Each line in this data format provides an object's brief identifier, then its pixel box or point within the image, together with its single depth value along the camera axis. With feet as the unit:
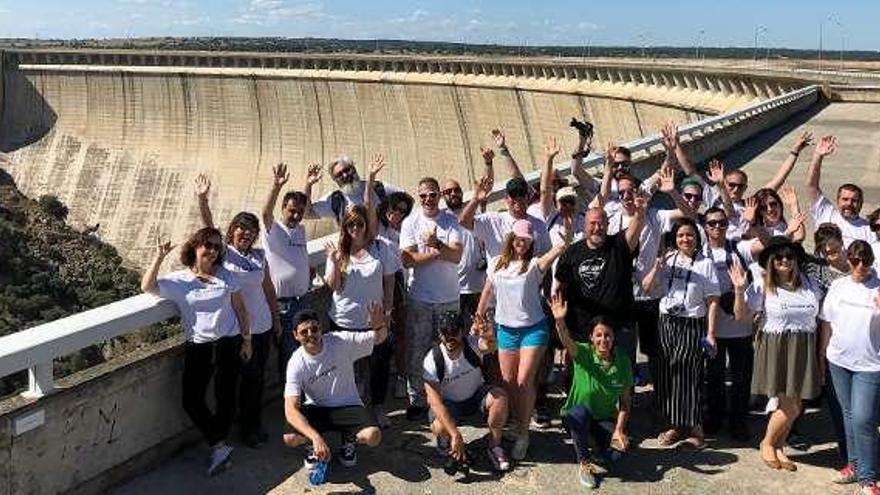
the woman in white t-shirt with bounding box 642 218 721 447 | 16.11
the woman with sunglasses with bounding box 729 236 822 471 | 15.19
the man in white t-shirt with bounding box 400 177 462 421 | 16.79
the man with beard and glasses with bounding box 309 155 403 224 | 18.19
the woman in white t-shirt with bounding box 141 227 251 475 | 14.69
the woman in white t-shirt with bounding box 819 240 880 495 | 14.25
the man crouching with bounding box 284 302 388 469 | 14.60
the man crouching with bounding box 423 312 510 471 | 15.34
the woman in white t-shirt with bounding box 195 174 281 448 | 15.21
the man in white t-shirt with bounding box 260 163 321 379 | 16.47
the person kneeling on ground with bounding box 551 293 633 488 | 15.21
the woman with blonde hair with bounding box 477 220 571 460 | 15.60
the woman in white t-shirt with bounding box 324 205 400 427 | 15.74
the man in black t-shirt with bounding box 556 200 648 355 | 15.62
